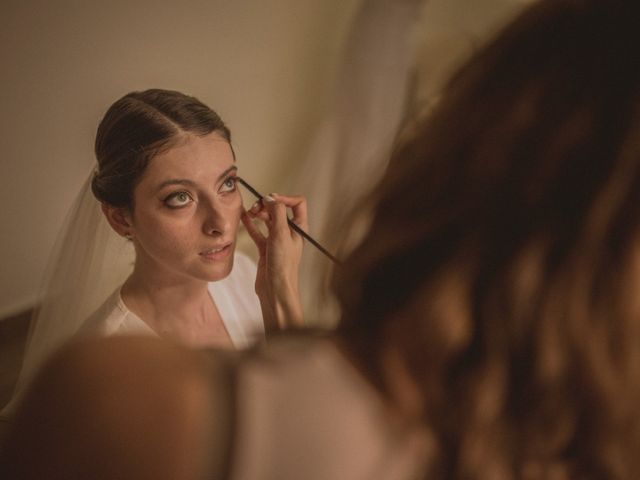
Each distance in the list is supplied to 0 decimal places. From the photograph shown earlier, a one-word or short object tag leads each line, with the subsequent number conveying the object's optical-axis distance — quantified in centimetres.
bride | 87
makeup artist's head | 28
